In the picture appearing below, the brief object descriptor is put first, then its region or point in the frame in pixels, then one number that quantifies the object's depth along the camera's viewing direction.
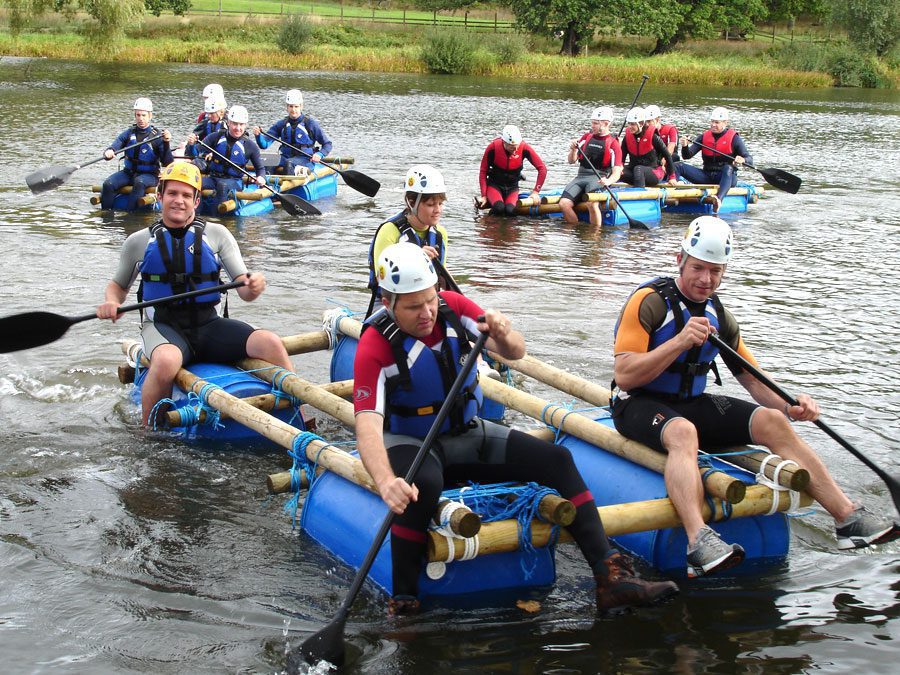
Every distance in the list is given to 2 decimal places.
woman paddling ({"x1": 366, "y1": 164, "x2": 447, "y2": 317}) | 7.45
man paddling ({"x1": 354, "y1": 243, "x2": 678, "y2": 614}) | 5.11
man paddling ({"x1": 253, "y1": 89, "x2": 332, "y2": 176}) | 17.80
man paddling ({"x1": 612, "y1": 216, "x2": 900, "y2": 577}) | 5.58
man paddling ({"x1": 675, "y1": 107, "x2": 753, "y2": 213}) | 17.89
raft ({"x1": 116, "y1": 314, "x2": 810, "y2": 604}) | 5.30
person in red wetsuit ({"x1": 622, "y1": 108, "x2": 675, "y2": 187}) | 17.33
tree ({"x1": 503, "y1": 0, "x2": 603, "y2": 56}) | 53.19
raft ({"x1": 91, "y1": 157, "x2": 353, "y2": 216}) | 15.45
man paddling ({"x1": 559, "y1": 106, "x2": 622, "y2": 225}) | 16.33
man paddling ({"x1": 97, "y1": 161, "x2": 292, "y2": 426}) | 7.31
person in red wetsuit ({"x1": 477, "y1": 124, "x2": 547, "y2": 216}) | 15.72
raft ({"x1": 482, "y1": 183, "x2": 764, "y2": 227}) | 16.42
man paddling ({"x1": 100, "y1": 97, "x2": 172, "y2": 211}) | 15.34
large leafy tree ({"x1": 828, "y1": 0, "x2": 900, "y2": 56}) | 51.44
